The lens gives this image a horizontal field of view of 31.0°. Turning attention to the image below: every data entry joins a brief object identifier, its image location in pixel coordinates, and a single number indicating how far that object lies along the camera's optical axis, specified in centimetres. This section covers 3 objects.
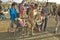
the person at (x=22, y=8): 697
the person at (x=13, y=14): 594
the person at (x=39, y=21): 651
